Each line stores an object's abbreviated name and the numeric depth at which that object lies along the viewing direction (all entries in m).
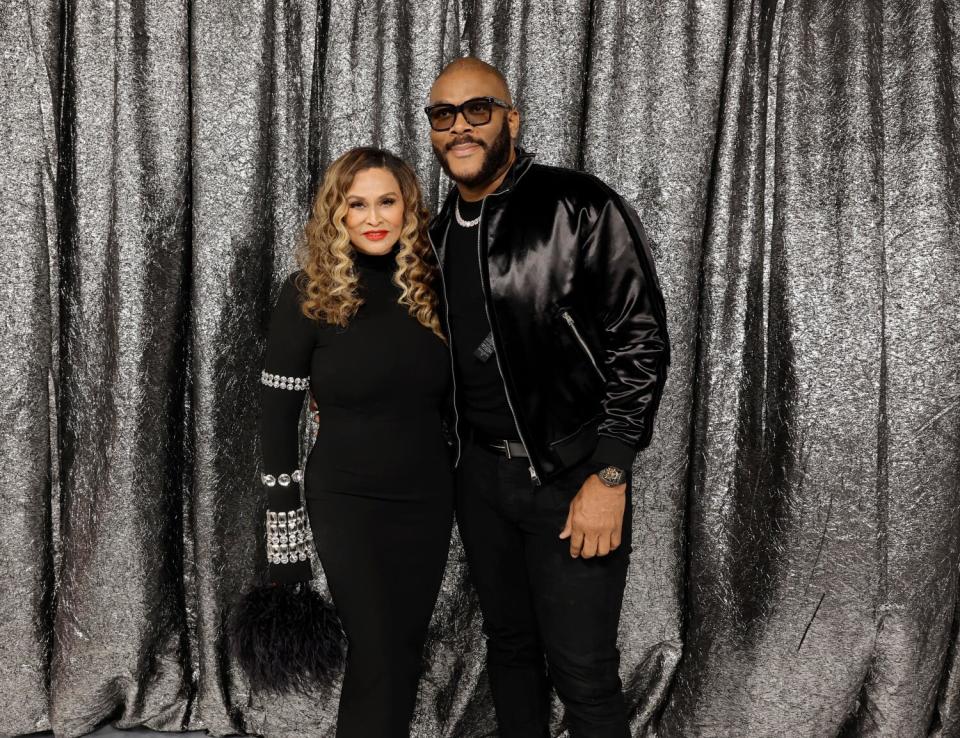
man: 1.68
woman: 1.76
